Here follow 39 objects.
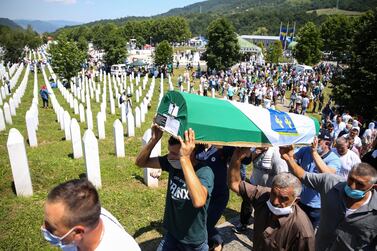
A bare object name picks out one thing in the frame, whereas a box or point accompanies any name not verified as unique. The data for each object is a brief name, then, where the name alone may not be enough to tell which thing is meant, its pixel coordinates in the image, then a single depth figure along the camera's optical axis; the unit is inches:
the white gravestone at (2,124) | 455.5
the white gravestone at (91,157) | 239.6
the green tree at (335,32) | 2091.5
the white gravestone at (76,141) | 323.0
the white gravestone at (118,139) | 328.6
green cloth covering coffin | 123.9
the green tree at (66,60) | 1146.7
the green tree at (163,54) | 1672.0
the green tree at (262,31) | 5825.8
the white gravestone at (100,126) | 426.3
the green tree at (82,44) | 2271.9
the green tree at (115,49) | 1786.5
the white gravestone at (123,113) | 594.2
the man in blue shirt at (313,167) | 171.6
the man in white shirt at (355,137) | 350.9
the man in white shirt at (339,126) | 436.5
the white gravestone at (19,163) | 222.8
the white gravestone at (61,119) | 475.1
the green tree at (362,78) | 672.4
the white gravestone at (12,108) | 576.7
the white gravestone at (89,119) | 484.1
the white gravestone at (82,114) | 551.8
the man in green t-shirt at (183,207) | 115.9
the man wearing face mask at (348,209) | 120.8
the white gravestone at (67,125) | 418.1
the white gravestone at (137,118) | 538.1
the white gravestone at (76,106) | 632.4
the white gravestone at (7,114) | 507.2
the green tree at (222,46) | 1690.5
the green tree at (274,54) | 1941.4
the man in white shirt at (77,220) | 74.9
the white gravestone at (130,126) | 455.5
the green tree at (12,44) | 2015.3
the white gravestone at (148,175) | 258.2
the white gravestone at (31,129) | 380.8
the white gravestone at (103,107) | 589.8
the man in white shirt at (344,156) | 199.6
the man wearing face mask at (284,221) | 103.4
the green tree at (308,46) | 1828.2
